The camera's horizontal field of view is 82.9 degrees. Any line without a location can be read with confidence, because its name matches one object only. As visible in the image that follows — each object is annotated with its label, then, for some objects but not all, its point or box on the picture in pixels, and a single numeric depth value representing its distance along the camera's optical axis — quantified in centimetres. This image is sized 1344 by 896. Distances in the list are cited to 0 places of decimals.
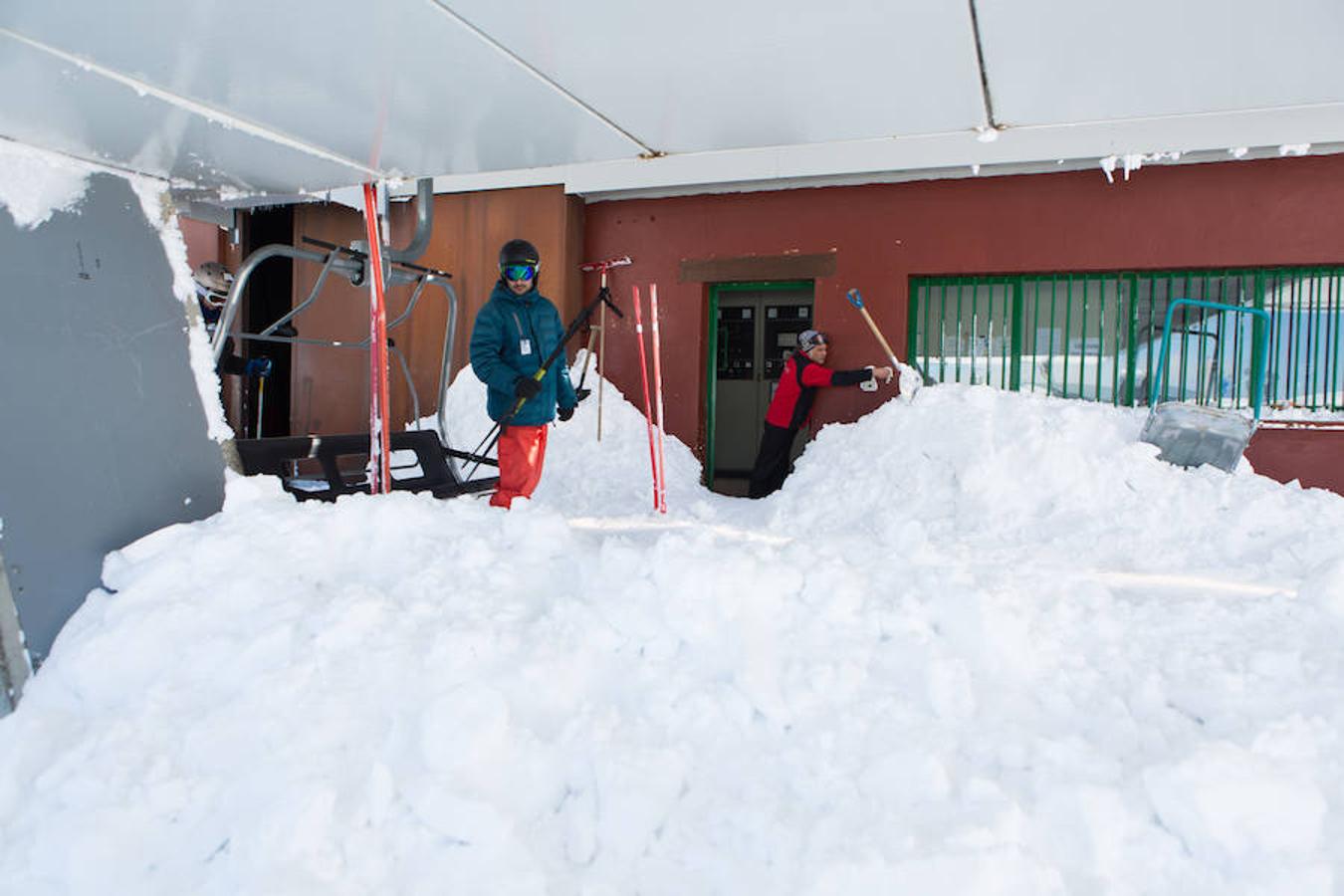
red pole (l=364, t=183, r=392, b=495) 277
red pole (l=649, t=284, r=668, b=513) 505
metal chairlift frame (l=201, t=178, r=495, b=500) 321
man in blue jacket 387
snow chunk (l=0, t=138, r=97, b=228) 211
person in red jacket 604
